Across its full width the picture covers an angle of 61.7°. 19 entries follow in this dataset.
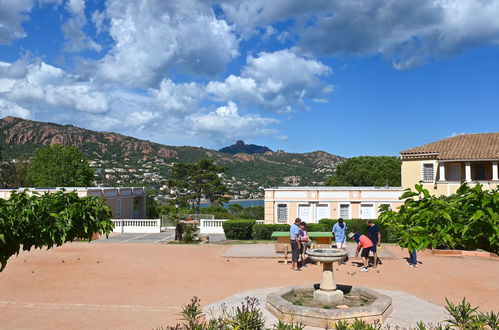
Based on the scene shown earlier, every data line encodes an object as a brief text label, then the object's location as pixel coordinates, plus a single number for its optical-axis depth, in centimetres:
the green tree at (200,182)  6606
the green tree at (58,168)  4691
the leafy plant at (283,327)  581
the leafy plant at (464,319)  625
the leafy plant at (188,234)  2234
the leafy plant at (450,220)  411
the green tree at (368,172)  5419
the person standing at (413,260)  1487
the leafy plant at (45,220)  497
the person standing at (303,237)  1443
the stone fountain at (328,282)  932
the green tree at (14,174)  6188
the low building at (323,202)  2744
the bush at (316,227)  2345
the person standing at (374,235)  1442
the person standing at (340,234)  1563
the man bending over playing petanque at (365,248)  1399
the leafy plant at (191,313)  679
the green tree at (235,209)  5509
